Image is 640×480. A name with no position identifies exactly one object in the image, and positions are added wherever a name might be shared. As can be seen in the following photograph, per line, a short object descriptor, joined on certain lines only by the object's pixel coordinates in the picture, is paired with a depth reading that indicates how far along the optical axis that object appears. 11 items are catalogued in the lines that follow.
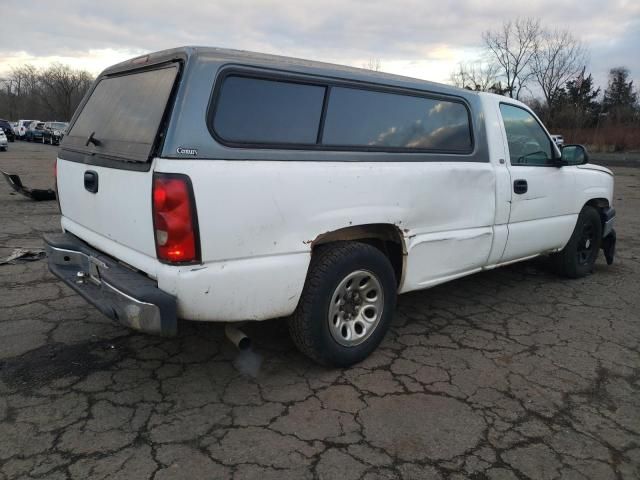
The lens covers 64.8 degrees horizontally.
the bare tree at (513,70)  50.97
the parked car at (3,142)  25.72
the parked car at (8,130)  39.53
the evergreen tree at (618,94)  51.75
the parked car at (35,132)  39.94
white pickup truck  2.55
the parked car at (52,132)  37.41
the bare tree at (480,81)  51.91
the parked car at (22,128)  42.44
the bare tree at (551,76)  49.78
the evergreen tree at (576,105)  44.94
